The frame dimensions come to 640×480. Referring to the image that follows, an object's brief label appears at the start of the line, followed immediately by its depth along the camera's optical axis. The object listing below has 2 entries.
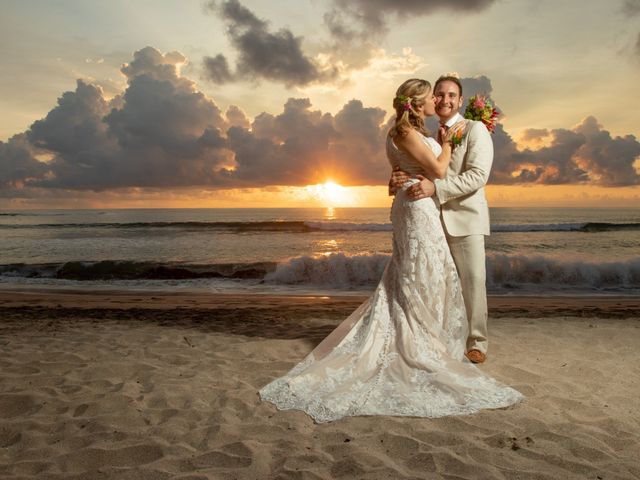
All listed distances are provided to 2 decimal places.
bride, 4.08
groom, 4.66
